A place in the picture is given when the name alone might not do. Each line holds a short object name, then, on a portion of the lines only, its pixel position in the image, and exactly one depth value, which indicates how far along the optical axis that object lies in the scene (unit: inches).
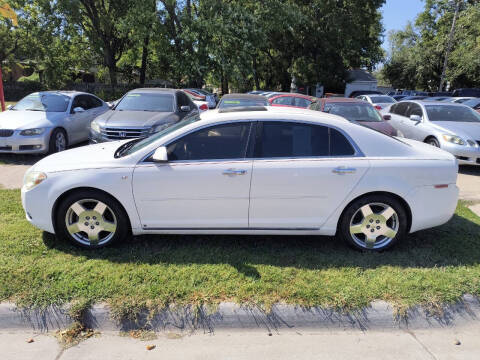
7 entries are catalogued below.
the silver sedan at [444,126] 307.7
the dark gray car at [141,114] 299.9
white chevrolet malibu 144.9
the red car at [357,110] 352.2
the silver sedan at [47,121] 307.9
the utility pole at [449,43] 1350.9
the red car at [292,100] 502.0
